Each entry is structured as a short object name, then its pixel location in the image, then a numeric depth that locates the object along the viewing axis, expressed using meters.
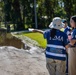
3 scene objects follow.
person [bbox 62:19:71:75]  5.07
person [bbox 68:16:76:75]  3.43
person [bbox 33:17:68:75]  3.32
